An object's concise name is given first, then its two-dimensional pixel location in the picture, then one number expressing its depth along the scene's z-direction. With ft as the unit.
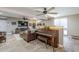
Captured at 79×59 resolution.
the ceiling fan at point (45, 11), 4.27
